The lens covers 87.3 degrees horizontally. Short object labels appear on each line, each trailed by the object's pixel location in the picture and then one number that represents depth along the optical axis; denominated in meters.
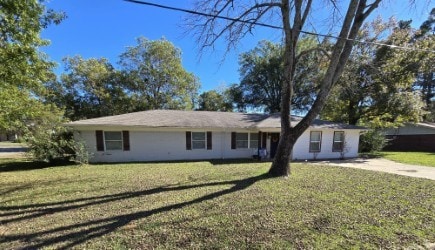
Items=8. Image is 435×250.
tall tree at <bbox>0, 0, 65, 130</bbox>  7.14
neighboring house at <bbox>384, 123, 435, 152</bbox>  22.78
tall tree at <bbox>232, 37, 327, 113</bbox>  25.84
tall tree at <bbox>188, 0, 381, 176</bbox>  7.67
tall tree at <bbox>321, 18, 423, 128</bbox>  17.56
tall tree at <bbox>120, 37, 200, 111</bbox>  27.33
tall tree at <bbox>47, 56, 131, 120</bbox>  26.23
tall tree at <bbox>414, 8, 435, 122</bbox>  17.44
